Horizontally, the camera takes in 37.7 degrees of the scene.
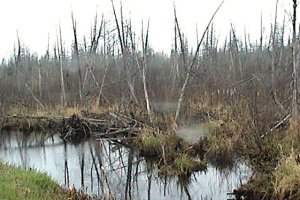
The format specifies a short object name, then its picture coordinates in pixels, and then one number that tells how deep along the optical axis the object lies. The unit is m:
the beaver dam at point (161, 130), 9.63
